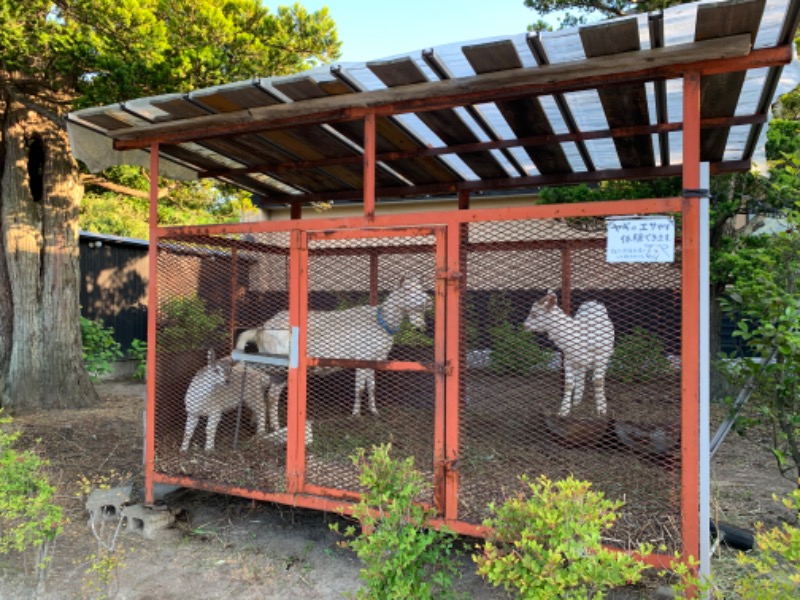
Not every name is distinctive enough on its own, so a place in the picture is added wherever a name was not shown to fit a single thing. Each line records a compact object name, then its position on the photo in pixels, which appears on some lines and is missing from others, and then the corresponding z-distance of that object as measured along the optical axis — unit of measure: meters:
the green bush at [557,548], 1.81
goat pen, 2.60
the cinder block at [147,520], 3.66
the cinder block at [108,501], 3.80
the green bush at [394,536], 2.12
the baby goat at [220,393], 4.29
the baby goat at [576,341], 4.01
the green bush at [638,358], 3.63
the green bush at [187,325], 4.09
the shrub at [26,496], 2.71
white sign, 2.56
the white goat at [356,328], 4.30
